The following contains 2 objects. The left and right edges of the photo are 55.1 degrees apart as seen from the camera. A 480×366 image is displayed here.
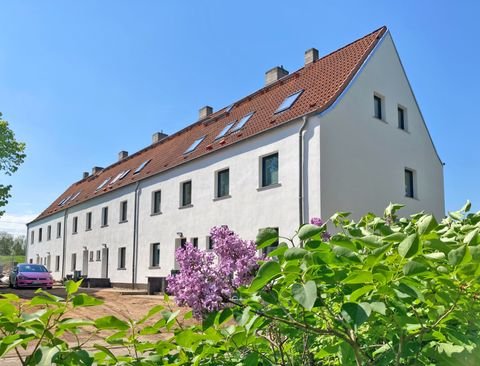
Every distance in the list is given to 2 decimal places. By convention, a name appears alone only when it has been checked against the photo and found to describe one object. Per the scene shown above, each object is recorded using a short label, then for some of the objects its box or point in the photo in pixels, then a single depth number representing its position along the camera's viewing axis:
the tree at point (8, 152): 27.44
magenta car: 23.11
